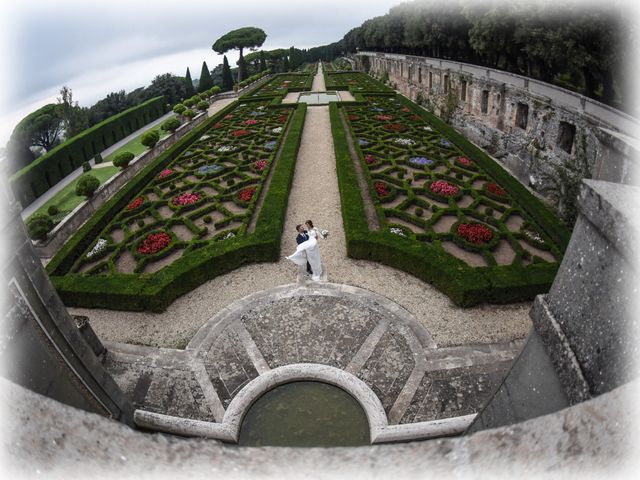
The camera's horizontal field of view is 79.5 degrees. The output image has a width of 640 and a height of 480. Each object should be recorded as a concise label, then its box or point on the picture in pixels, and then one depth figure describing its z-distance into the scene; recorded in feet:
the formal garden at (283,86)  124.88
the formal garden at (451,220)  32.58
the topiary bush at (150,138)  69.10
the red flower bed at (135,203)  49.29
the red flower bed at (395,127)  73.98
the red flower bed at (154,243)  39.73
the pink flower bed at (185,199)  48.80
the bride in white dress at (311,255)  33.22
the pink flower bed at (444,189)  47.28
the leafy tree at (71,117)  111.34
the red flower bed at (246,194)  48.83
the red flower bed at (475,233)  38.47
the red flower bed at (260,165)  57.88
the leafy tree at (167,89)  168.35
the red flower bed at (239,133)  75.79
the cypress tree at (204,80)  162.81
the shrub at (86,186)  49.32
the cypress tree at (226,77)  164.76
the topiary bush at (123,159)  59.36
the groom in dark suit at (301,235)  33.54
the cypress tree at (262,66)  212.13
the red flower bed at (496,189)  47.28
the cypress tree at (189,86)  166.09
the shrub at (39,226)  40.68
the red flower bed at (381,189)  47.76
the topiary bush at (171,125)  82.02
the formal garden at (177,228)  34.04
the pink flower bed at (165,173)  58.39
